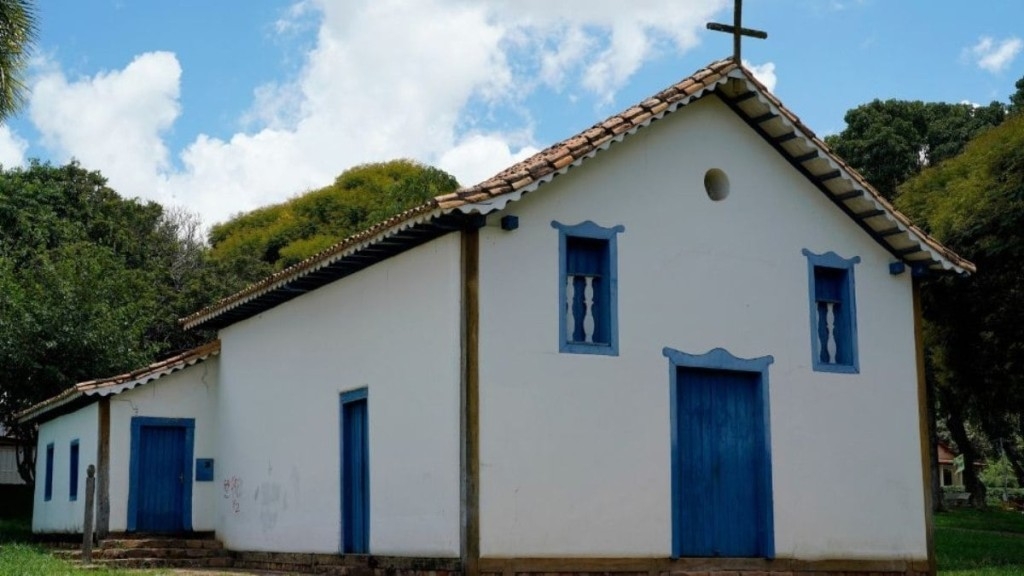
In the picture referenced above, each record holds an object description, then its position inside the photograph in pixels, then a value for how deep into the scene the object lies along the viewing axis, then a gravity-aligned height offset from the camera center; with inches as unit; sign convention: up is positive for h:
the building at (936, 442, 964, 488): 2719.0 +30.9
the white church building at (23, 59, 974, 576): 529.3 +52.0
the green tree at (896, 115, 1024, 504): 861.2 +133.0
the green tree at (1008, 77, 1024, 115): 1354.5 +399.5
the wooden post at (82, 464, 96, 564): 745.0 -16.3
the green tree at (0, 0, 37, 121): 776.9 +259.8
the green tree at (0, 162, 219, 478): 1093.1 +193.4
